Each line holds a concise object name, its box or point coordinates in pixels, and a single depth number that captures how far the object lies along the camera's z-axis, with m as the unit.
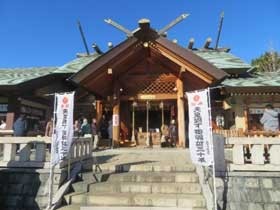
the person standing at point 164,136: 13.51
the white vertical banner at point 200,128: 5.88
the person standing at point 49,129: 11.53
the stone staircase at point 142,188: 5.91
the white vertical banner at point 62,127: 6.47
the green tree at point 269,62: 29.62
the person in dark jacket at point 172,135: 13.50
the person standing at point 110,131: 13.50
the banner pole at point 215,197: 5.43
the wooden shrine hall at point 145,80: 11.20
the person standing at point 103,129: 14.13
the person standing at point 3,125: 12.61
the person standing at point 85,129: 11.73
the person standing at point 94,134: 12.67
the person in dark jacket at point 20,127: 10.52
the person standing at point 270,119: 8.41
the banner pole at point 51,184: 5.99
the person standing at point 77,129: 11.43
